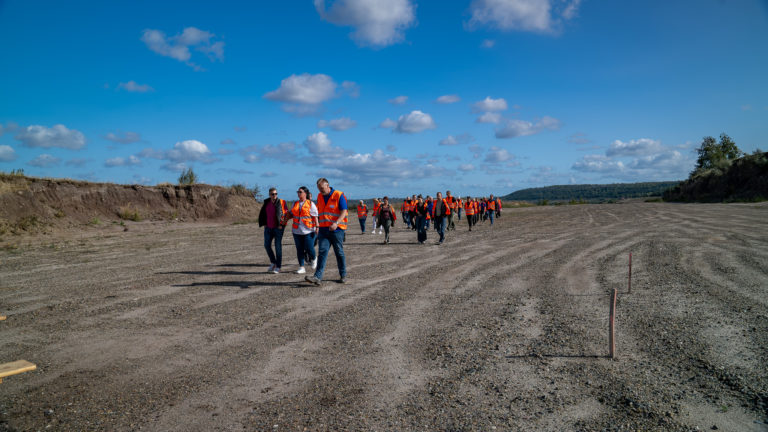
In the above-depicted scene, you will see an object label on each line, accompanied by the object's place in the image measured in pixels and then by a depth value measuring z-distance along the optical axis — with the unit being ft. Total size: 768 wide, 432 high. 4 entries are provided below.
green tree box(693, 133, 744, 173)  271.49
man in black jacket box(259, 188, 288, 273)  33.37
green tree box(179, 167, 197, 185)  129.70
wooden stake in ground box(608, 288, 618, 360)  15.16
